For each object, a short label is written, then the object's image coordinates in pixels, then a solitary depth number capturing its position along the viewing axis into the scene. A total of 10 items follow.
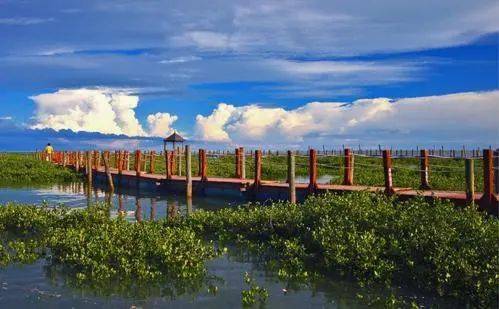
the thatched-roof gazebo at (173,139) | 39.31
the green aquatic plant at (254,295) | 8.52
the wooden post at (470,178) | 13.87
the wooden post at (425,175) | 18.22
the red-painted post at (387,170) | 16.50
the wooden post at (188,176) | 24.21
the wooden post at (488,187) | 13.78
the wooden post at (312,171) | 18.92
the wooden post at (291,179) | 18.25
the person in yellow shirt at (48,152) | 53.06
